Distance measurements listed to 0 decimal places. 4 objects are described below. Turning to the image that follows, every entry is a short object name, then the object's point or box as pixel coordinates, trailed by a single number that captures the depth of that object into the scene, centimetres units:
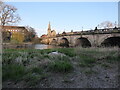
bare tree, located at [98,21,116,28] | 4159
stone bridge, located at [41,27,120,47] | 2020
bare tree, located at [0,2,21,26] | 2206
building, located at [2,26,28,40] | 3028
